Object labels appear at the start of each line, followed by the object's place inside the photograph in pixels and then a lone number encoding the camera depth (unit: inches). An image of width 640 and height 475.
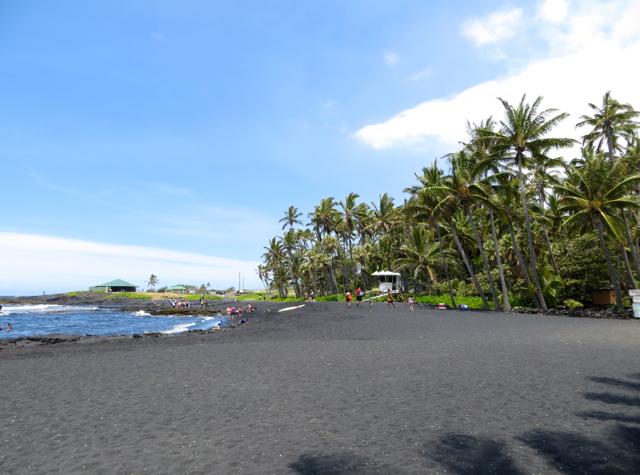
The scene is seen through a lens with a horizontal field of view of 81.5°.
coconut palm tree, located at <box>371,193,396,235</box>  2252.7
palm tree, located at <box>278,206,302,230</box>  2807.6
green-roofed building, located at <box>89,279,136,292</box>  4945.4
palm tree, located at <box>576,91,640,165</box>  1263.5
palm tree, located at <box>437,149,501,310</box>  1132.5
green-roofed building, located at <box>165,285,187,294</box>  5674.7
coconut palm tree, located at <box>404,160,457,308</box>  1269.7
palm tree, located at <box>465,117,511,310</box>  1111.8
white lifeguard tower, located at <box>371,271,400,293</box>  1934.4
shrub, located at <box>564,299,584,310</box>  1121.6
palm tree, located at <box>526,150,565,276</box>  1051.3
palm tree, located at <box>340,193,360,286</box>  2182.7
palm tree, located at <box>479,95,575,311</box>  1016.9
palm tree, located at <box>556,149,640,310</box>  935.0
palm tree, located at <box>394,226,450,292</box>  1804.9
